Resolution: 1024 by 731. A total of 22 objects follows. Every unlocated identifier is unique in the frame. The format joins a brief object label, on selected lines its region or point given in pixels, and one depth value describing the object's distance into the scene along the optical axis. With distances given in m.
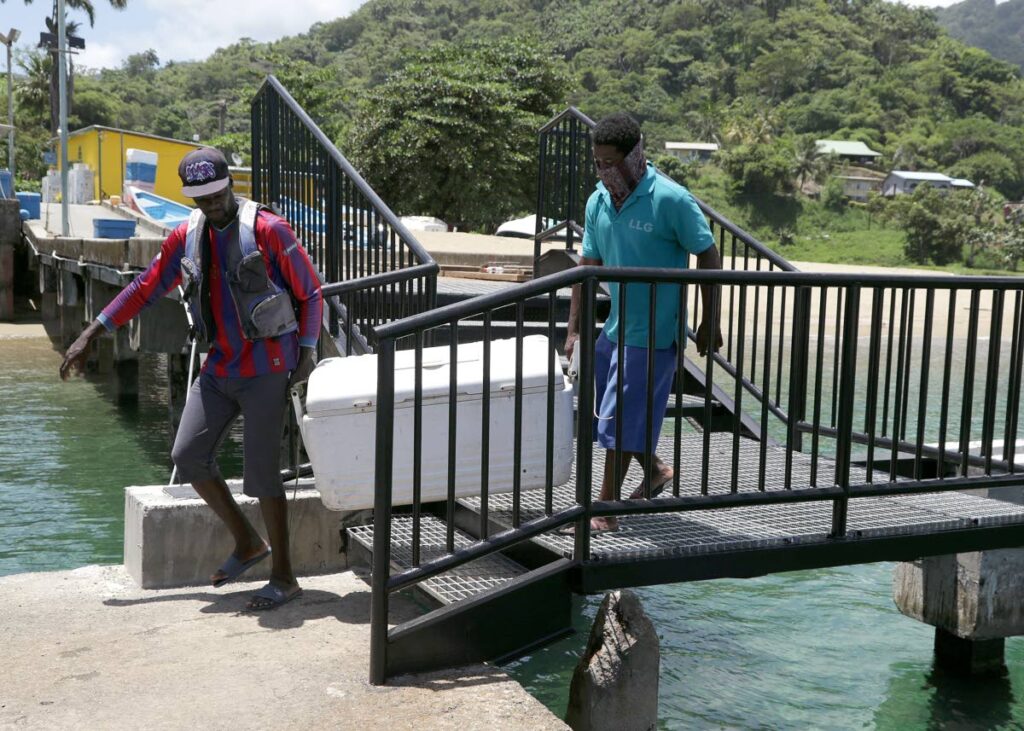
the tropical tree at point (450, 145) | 41.47
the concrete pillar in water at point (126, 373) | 18.17
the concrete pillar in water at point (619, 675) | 3.86
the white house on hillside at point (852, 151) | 115.94
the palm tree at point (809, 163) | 94.82
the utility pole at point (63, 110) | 22.22
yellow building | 37.47
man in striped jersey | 4.37
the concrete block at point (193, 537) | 4.84
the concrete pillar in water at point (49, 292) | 25.05
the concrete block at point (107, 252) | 13.47
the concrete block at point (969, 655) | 6.29
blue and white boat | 26.31
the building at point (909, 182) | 103.88
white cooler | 4.22
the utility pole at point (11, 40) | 40.35
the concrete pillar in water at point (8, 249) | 28.89
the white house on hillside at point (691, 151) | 119.56
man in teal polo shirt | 4.54
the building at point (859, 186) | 95.56
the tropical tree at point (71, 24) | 73.19
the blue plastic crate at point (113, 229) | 18.11
